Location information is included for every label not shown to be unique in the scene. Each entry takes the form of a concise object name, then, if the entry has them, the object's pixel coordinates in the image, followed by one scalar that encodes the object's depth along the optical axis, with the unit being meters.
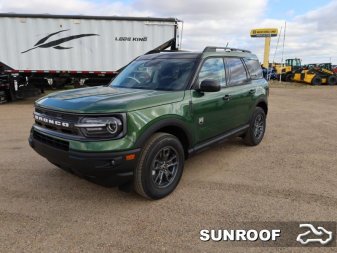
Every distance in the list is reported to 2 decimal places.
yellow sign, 29.29
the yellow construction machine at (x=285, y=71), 27.78
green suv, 2.97
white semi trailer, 11.77
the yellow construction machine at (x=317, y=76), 24.20
